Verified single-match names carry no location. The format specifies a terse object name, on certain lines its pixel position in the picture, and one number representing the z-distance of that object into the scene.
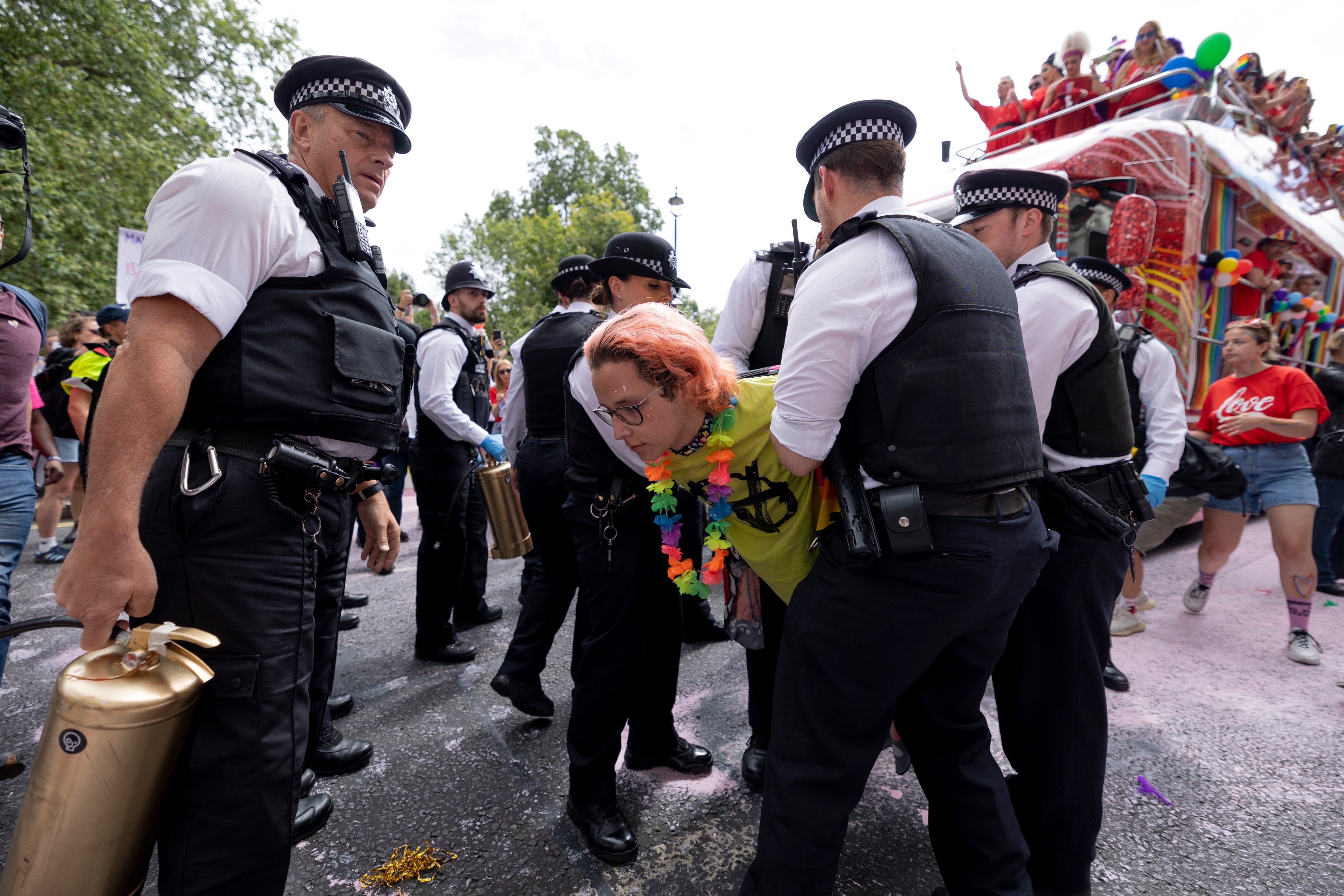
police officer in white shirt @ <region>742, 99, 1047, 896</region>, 1.34
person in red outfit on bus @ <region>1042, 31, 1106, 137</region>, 6.67
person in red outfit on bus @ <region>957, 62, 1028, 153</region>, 7.34
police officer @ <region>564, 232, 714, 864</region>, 2.11
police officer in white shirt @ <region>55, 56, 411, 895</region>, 1.20
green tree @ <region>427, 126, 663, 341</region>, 25.53
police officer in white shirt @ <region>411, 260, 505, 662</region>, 3.55
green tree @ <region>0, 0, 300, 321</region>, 10.73
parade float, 5.44
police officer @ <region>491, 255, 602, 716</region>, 2.81
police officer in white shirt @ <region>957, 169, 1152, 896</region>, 1.79
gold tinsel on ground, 1.97
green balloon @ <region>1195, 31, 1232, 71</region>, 5.71
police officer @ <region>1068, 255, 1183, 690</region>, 2.78
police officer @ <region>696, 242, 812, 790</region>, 2.48
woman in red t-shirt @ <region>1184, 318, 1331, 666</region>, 3.85
